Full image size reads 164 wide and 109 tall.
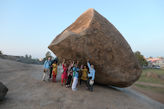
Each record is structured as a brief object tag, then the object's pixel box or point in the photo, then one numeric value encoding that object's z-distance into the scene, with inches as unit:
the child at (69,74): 237.3
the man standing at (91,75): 231.1
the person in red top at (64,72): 244.5
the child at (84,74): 245.0
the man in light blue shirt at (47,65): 263.7
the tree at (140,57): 1855.3
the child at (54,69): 257.8
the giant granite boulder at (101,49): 227.4
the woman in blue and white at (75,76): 224.5
